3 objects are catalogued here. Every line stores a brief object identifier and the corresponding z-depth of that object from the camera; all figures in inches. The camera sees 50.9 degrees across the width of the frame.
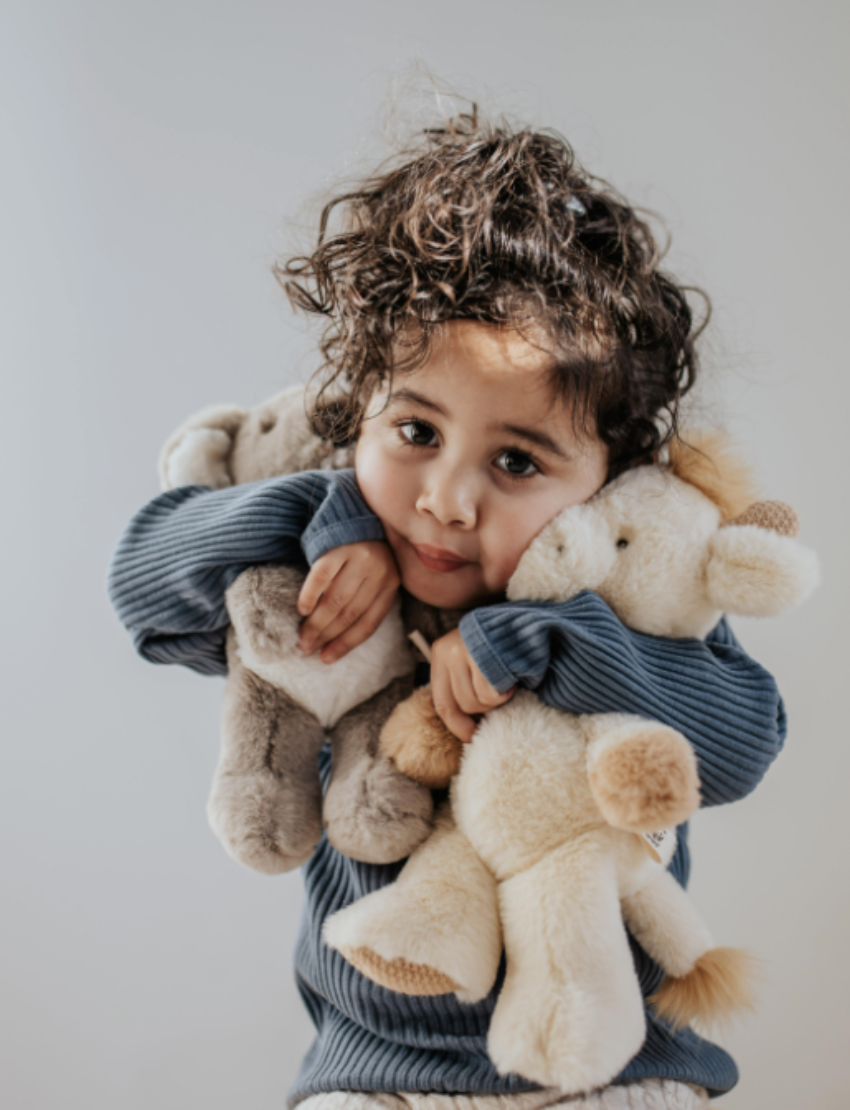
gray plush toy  27.6
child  27.4
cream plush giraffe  24.3
